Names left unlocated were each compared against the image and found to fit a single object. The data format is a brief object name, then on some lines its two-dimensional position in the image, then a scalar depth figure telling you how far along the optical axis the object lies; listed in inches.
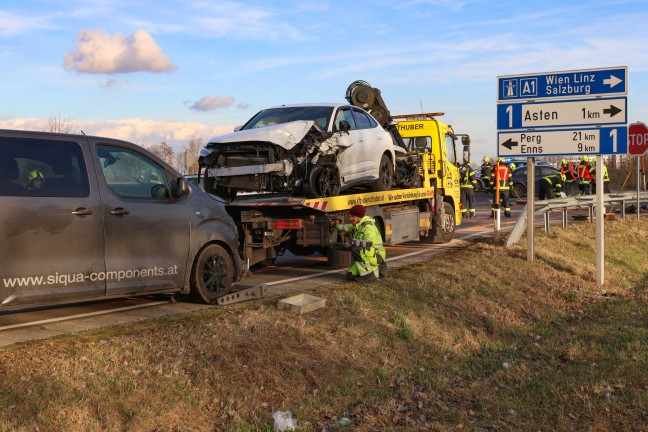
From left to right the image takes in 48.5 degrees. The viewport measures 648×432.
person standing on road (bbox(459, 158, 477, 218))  856.3
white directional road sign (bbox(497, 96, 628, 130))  476.7
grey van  240.2
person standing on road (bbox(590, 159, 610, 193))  1058.1
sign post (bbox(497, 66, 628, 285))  477.1
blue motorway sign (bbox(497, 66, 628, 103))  476.7
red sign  811.4
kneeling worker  398.3
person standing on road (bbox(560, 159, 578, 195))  1162.6
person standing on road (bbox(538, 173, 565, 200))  1135.0
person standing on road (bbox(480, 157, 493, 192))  922.1
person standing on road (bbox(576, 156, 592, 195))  1066.7
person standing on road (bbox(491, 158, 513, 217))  788.0
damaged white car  399.2
